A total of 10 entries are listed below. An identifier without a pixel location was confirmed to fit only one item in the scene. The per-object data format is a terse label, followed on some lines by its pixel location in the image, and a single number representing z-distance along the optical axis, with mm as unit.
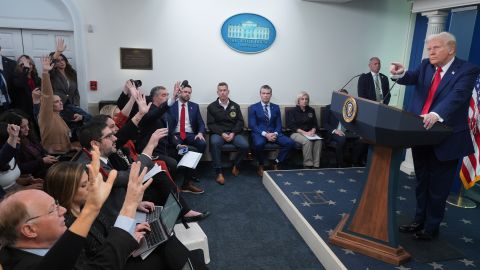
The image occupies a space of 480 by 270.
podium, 2018
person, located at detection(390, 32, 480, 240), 2230
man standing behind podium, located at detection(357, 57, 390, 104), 4629
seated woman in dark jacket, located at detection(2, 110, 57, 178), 2750
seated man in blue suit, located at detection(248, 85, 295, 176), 4359
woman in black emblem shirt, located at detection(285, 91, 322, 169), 4445
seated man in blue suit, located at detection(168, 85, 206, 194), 4160
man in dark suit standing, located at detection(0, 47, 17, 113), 3781
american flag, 3221
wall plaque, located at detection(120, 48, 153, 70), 4324
